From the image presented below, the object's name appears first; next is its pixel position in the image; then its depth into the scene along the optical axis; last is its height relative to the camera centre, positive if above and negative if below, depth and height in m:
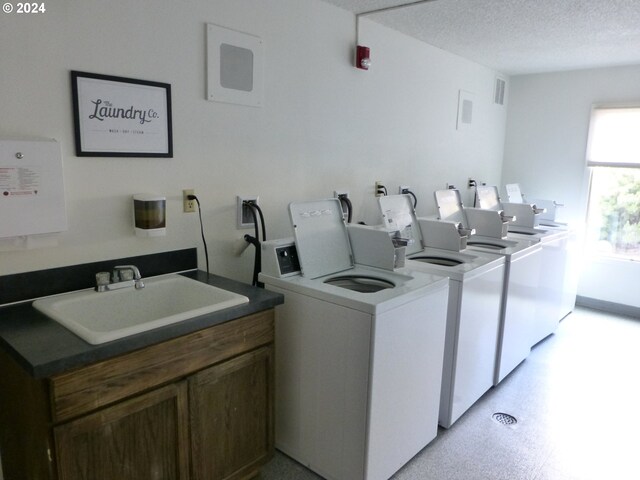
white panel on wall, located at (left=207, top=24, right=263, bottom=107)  2.22 +0.48
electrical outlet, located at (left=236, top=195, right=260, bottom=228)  2.45 -0.27
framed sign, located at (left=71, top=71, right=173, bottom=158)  1.81 +0.18
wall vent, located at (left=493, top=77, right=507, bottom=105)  4.80 +0.82
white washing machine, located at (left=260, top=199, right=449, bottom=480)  1.96 -0.86
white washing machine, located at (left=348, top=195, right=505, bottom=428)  2.50 -0.71
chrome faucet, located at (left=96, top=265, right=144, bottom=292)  1.87 -0.50
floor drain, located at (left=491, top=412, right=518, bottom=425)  2.72 -1.49
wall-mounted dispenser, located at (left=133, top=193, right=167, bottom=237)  1.99 -0.24
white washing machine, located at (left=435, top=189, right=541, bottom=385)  3.00 -0.69
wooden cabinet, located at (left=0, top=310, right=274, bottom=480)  1.35 -0.87
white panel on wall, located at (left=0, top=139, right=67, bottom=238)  1.61 -0.12
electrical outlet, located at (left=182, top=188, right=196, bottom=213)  2.21 -0.20
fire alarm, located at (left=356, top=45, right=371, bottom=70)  2.98 +0.71
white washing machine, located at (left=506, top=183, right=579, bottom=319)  3.94 -0.72
